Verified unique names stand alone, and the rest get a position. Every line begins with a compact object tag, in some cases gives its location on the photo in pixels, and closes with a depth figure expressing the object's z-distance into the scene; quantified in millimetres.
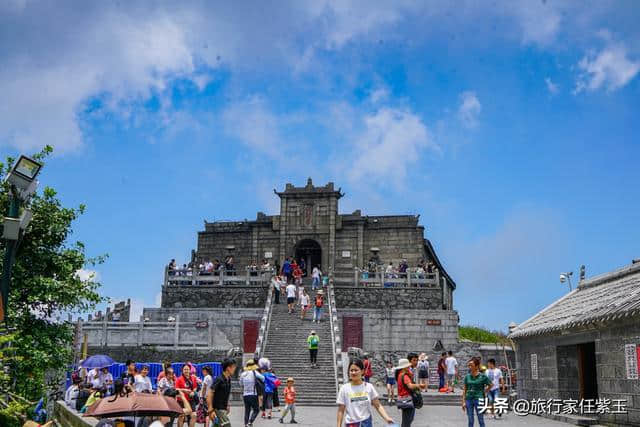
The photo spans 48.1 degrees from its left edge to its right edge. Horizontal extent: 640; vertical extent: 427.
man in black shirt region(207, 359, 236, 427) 9281
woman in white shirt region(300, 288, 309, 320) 26203
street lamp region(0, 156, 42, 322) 9516
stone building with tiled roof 13172
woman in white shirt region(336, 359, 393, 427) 8141
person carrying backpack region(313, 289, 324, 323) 25806
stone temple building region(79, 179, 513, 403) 25234
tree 15180
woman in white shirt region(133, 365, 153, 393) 12785
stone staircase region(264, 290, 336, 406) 20109
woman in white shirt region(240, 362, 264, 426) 12547
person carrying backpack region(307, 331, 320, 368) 21484
